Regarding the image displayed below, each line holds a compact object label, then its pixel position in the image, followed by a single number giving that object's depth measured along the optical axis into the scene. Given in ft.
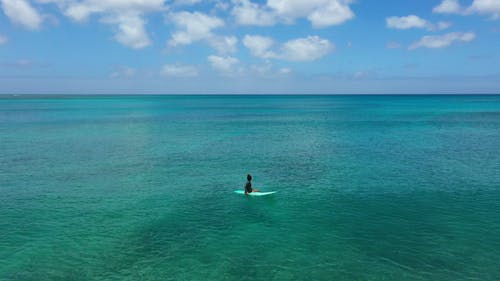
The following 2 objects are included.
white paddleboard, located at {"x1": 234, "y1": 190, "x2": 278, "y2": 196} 112.37
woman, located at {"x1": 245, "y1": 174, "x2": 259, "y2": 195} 112.39
